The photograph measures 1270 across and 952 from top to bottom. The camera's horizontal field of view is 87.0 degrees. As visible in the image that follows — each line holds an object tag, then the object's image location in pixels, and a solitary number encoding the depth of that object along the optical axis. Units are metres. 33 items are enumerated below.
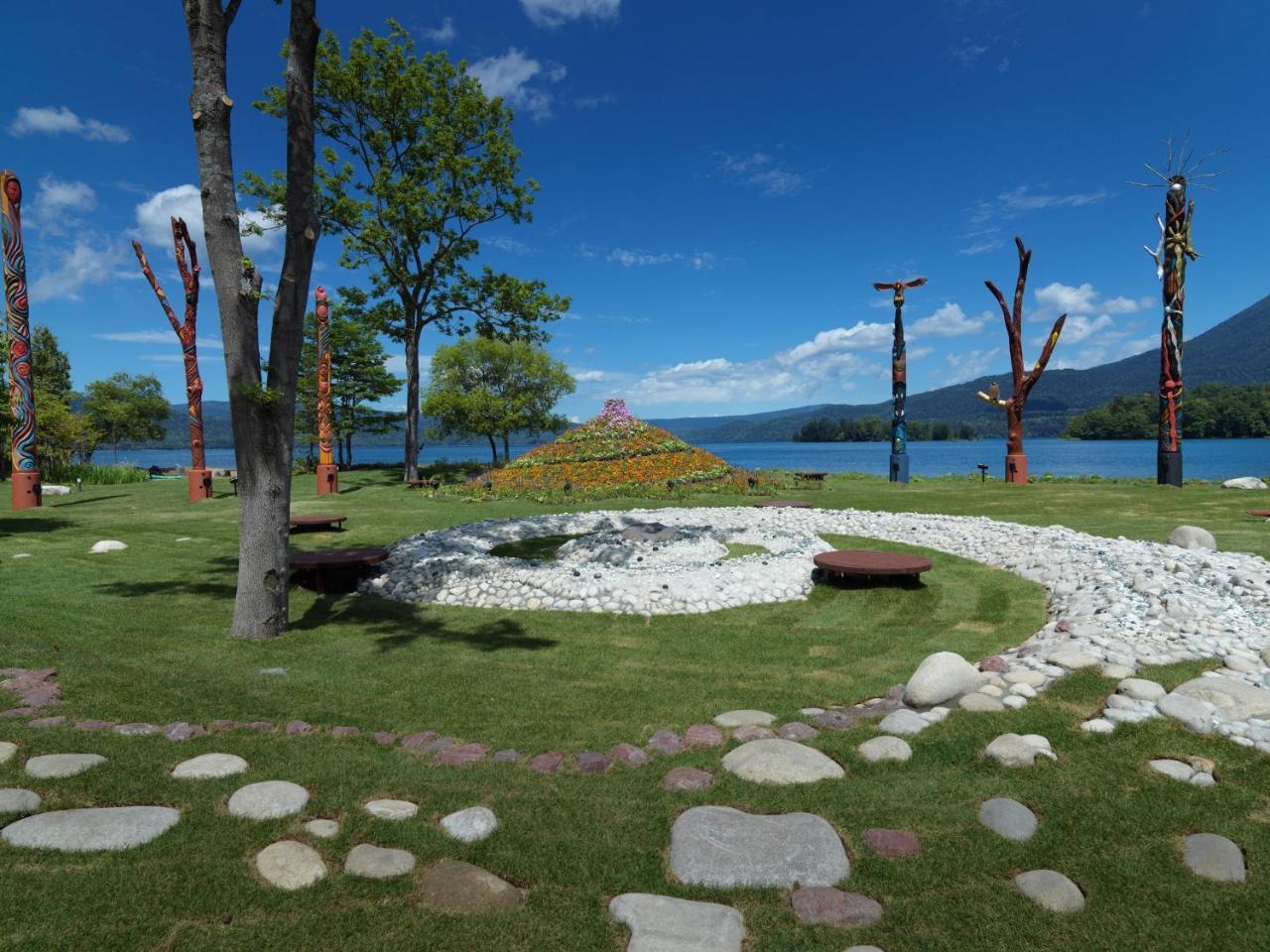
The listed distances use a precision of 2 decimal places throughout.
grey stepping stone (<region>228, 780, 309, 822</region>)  3.39
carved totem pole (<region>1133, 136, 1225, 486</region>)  18.30
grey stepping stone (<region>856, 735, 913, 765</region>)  4.12
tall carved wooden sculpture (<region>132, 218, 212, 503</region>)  19.25
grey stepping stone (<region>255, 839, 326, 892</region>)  2.88
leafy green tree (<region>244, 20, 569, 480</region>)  22.47
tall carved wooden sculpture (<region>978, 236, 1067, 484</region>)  21.17
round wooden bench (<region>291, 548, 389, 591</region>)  8.93
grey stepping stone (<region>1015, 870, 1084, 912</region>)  2.75
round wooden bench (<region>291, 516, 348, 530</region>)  11.98
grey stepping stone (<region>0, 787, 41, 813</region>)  3.28
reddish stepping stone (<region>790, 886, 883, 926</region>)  2.71
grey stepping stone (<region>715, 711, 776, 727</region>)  4.77
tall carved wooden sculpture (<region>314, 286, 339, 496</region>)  20.70
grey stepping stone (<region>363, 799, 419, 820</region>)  3.43
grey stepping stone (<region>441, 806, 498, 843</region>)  3.30
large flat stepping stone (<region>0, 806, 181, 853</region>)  3.04
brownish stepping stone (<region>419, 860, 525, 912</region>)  2.78
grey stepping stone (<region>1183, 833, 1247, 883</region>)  2.87
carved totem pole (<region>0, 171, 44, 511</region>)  16.23
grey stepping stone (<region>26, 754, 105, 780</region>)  3.67
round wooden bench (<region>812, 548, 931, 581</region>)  8.37
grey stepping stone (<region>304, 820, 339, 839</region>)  3.22
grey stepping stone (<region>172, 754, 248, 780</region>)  3.77
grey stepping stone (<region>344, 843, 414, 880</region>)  2.96
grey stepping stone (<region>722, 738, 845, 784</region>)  3.90
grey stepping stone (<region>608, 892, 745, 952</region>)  2.56
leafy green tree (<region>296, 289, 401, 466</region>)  34.09
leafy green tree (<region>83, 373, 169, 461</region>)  41.69
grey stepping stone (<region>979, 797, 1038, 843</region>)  3.25
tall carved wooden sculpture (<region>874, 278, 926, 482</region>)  22.72
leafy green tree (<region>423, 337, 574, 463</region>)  36.75
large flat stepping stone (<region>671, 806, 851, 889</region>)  2.99
